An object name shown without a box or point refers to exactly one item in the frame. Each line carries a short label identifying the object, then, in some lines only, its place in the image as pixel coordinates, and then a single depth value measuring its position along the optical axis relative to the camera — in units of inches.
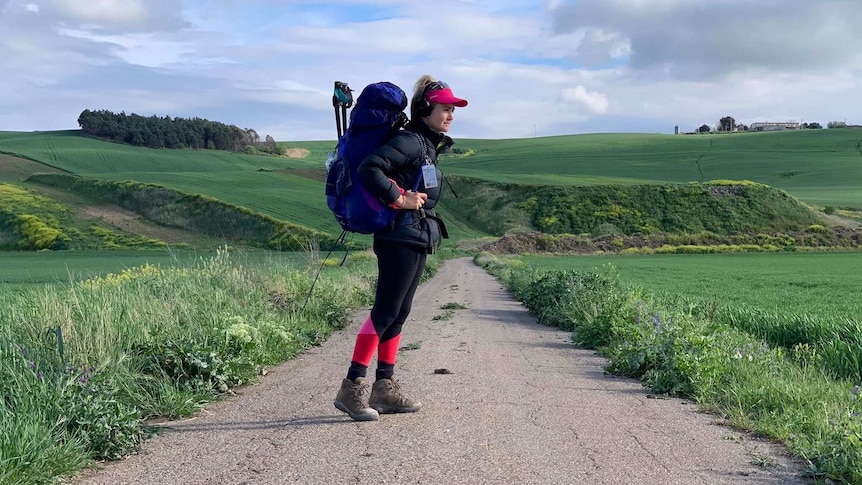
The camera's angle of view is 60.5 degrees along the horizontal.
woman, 193.2
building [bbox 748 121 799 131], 7022.6
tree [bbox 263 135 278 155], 5522.6
